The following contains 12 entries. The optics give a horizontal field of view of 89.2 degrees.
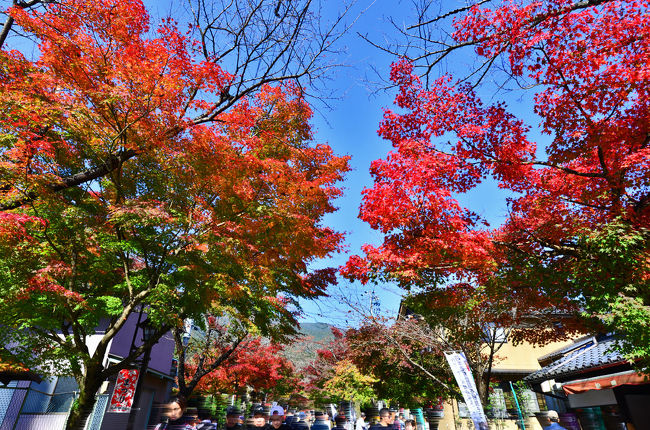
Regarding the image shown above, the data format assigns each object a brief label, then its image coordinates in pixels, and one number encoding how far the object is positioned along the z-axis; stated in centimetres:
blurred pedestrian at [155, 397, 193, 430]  522
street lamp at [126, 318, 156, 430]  863
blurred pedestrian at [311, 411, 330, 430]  1058
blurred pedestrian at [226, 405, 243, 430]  576
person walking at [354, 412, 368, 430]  1384
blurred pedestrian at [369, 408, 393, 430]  829
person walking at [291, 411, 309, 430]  674
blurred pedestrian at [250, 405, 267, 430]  679
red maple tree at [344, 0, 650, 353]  550
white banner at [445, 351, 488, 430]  880
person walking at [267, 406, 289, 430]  656
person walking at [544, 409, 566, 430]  678
